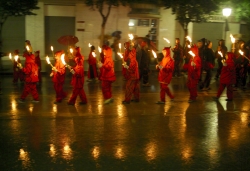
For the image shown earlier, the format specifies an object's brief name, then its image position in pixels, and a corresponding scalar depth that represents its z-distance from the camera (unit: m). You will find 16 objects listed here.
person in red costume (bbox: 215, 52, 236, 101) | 10.73
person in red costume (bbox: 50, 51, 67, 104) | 9.95
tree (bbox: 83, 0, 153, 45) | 17.12
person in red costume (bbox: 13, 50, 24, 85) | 13.79
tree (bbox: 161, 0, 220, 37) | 17.55
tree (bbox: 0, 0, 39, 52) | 15.22
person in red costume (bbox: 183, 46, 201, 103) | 10.58
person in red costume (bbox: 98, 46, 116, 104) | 9.98
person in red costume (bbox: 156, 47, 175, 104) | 10.09
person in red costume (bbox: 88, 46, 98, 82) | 14.80
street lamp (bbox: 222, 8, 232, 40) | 17.13
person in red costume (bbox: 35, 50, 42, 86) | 13.40
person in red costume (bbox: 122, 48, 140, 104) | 10.04
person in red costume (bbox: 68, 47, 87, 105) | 9.69
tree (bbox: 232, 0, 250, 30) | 18.81
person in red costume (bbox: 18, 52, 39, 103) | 10.01
